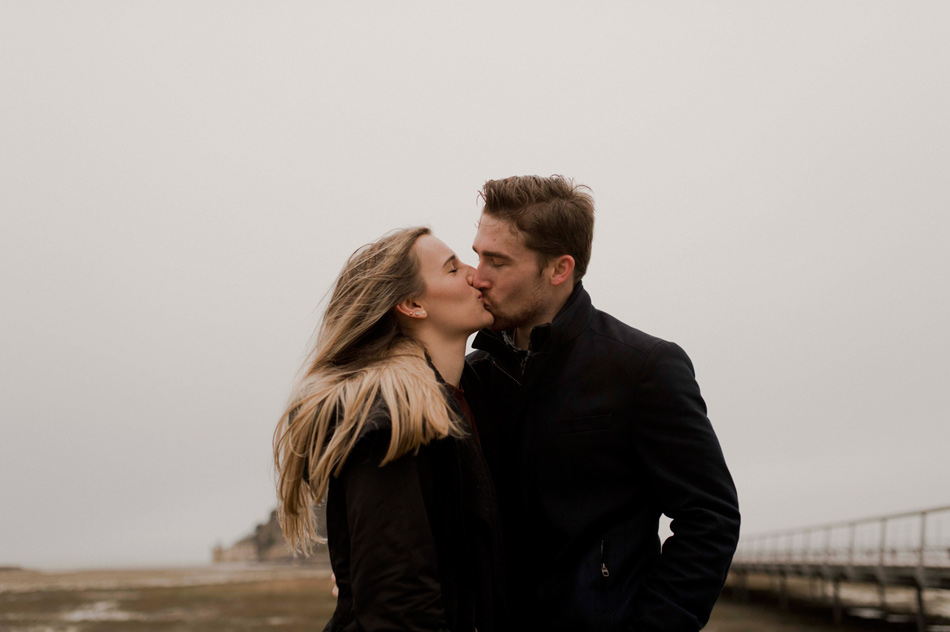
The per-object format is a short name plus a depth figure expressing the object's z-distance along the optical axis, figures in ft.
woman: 8.11
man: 10.23
